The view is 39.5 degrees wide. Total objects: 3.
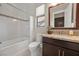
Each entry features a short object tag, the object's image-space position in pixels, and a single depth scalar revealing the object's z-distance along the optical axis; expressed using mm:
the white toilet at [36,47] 1662
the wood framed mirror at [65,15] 1784
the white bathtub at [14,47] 1604
